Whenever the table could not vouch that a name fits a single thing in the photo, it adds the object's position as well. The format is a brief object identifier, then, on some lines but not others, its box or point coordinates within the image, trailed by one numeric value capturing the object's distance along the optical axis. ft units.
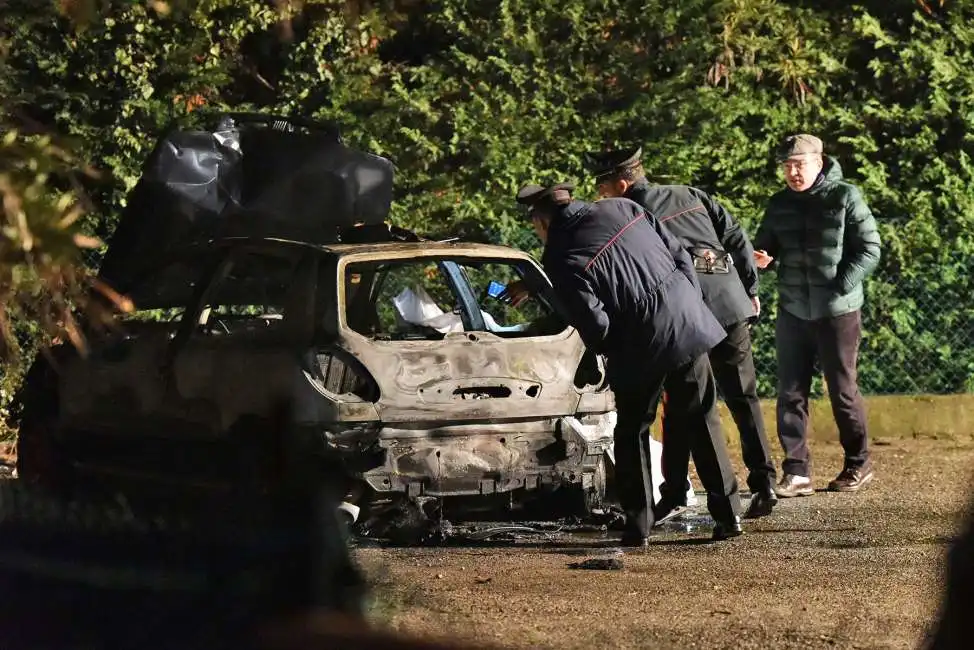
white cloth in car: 59.47
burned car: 54.34
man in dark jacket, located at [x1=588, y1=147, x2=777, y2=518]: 58.85
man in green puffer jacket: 66.18
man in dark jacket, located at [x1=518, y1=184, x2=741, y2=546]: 53.57
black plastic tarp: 67.67
